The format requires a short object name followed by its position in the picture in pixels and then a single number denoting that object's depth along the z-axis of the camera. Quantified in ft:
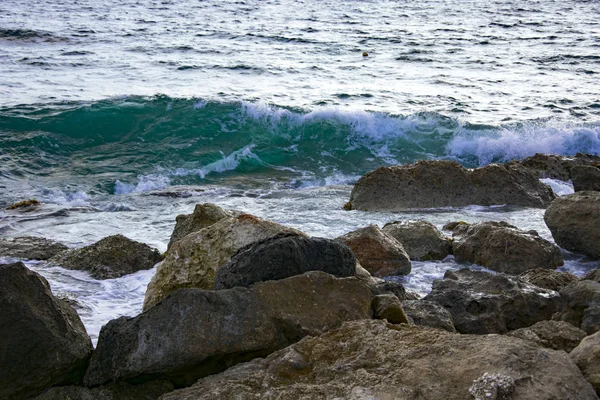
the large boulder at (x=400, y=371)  8.50
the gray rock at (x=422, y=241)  20.65
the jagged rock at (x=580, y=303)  12.36
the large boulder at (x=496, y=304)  14.03
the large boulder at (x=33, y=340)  10.76
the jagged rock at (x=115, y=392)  10.78
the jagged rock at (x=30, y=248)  21.03
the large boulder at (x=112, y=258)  19.17
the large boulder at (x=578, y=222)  20.45
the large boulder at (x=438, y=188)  27.37
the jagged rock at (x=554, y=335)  10.74
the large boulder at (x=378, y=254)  18.90
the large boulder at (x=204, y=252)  15.21
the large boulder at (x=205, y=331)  10.77
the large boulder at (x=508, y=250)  19.34
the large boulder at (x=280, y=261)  12.91
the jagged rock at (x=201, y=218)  19.47
